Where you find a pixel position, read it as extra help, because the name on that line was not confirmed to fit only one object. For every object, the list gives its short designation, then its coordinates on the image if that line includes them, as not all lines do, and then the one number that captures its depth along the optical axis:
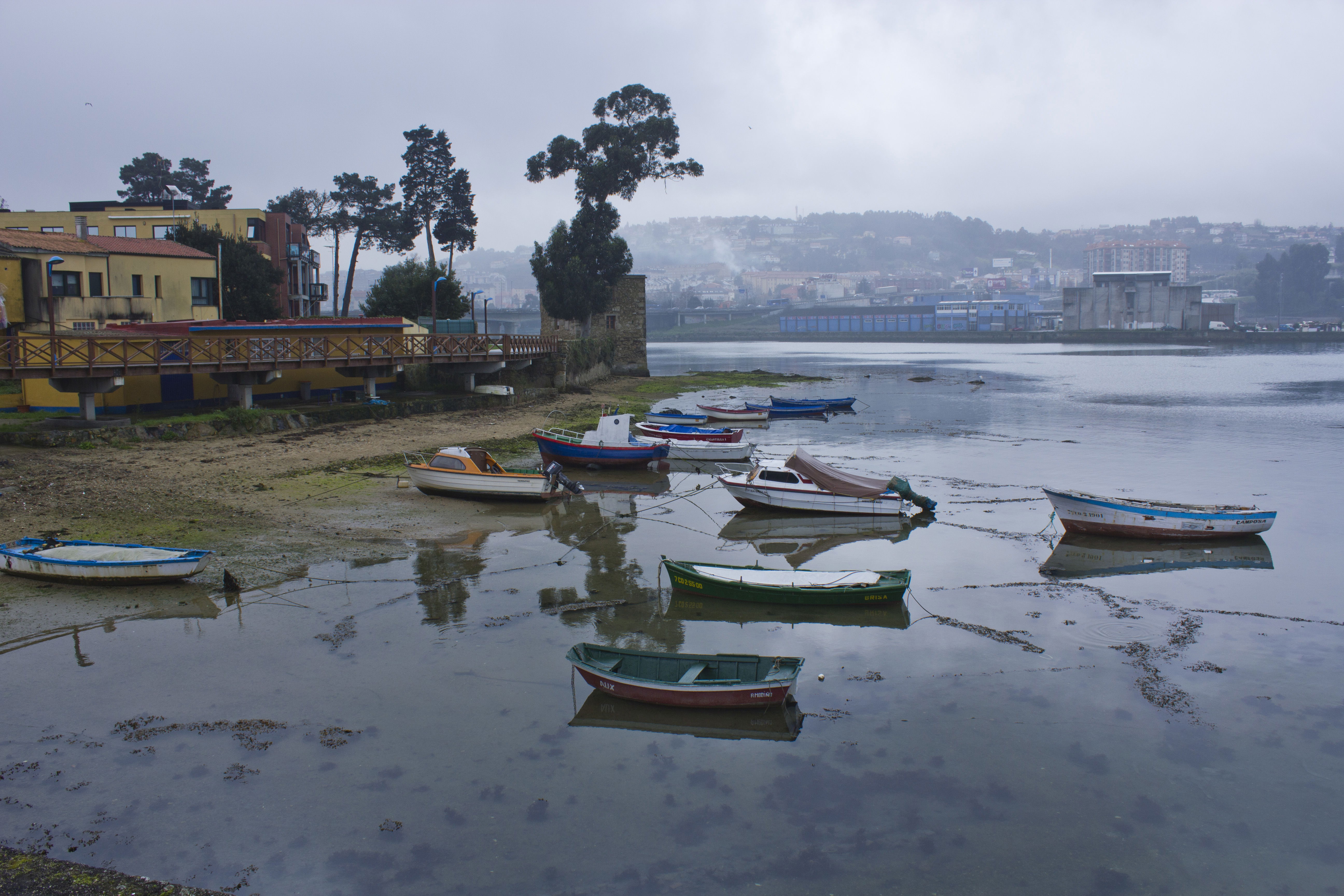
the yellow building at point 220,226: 56.59
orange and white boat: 23.42
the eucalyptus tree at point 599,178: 63.88
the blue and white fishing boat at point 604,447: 29.61
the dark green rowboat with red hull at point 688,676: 11.55
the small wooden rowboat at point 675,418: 40.97
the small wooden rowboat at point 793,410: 49.69
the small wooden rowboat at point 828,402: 49.97
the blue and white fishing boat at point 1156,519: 21.23
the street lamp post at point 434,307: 45.05
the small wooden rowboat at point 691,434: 34.59
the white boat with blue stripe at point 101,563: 15.36
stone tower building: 67.81
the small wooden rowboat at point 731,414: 45.22
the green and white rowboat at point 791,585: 15.96
